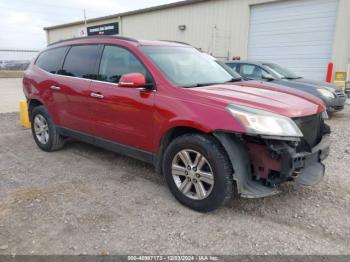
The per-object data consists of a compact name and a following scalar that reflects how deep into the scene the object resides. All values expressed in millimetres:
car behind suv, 7863
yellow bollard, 7332
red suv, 2885
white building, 11891
